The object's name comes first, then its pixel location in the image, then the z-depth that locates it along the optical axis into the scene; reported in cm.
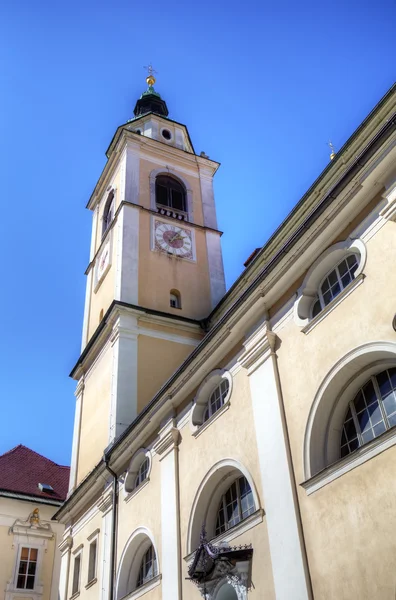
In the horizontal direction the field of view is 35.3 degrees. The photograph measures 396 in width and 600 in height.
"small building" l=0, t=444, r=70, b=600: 2291
